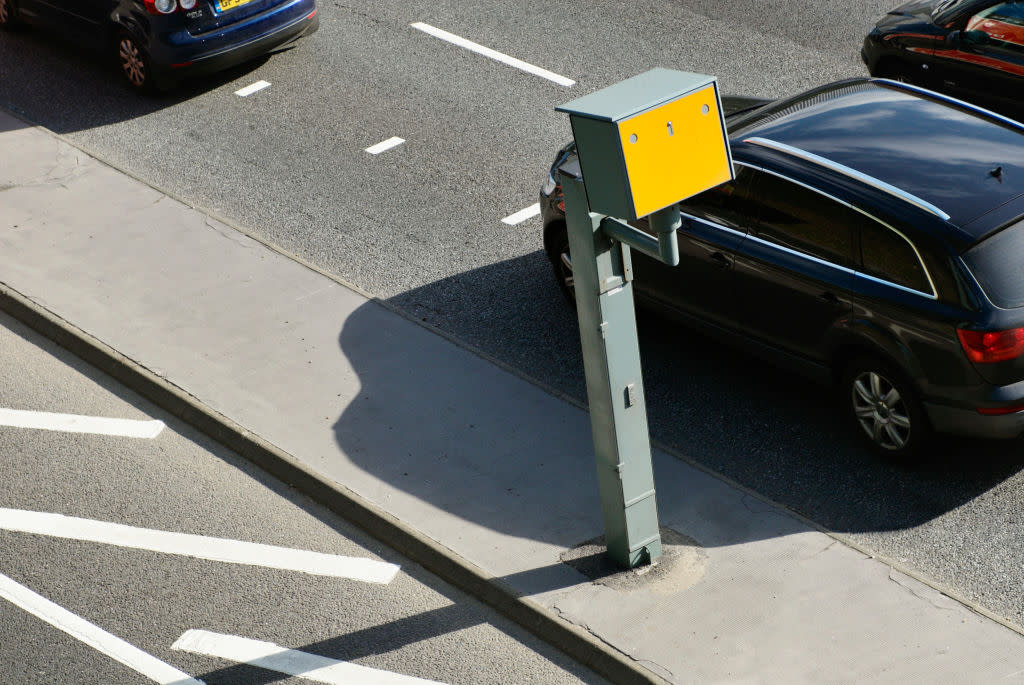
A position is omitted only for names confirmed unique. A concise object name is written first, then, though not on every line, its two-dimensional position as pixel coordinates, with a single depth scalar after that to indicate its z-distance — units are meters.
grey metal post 11.32
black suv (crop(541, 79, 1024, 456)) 13.11
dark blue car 23.75
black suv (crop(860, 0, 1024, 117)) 19.81
